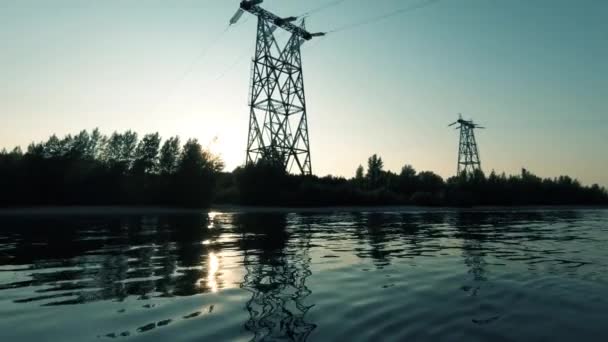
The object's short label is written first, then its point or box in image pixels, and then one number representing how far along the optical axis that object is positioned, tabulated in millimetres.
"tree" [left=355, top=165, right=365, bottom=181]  115062
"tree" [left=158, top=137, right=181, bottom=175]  52666
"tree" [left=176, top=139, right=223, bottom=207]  49441
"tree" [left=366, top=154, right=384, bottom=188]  107988
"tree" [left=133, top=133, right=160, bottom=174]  54875
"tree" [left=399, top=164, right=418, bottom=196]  73625
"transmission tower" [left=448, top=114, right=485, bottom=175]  90562
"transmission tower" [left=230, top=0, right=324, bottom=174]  50469
